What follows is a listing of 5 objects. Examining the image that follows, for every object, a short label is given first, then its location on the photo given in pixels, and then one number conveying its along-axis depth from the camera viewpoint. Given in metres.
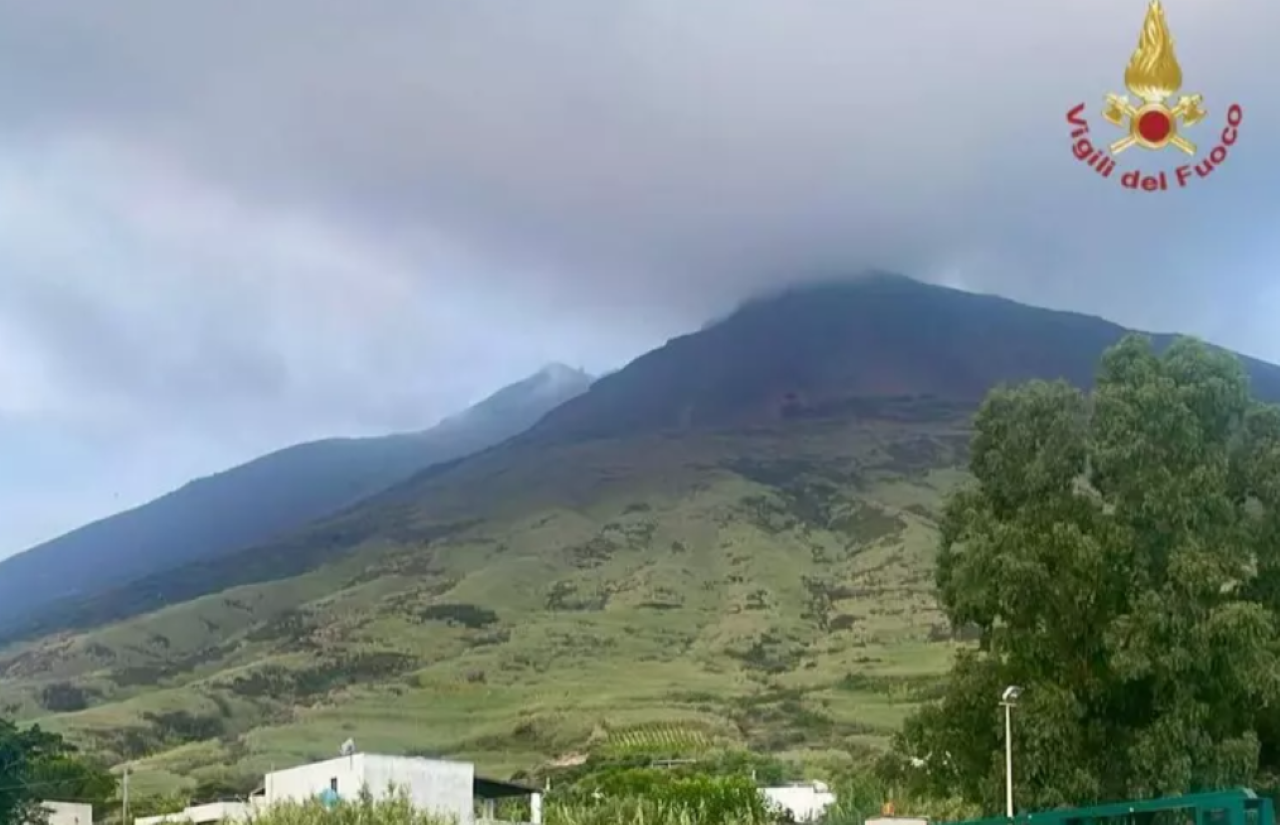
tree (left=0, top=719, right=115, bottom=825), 55.38
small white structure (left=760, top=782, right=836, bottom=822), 69.79
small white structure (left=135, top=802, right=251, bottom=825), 50.50
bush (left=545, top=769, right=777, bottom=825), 54.12
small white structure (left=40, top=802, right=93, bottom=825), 60.62
